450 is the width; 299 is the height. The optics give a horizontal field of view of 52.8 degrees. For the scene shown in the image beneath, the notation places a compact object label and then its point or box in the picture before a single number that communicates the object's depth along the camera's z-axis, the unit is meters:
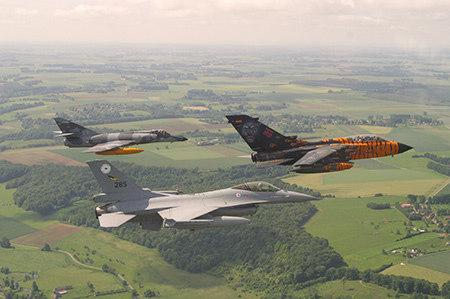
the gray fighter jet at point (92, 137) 50.77
